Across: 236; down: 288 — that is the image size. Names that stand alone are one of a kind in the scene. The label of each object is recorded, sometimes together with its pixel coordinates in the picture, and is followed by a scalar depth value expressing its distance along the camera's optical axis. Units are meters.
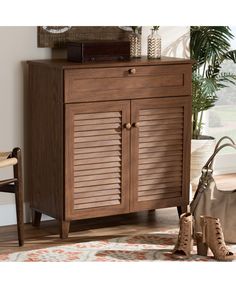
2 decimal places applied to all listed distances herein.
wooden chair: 3.44
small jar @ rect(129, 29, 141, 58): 4.09
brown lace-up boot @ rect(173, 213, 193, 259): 3.32
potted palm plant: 4.62
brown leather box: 3.72
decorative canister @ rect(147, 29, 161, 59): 4.02
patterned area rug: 3.39
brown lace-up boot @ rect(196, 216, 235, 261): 3.28
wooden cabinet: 3.65
